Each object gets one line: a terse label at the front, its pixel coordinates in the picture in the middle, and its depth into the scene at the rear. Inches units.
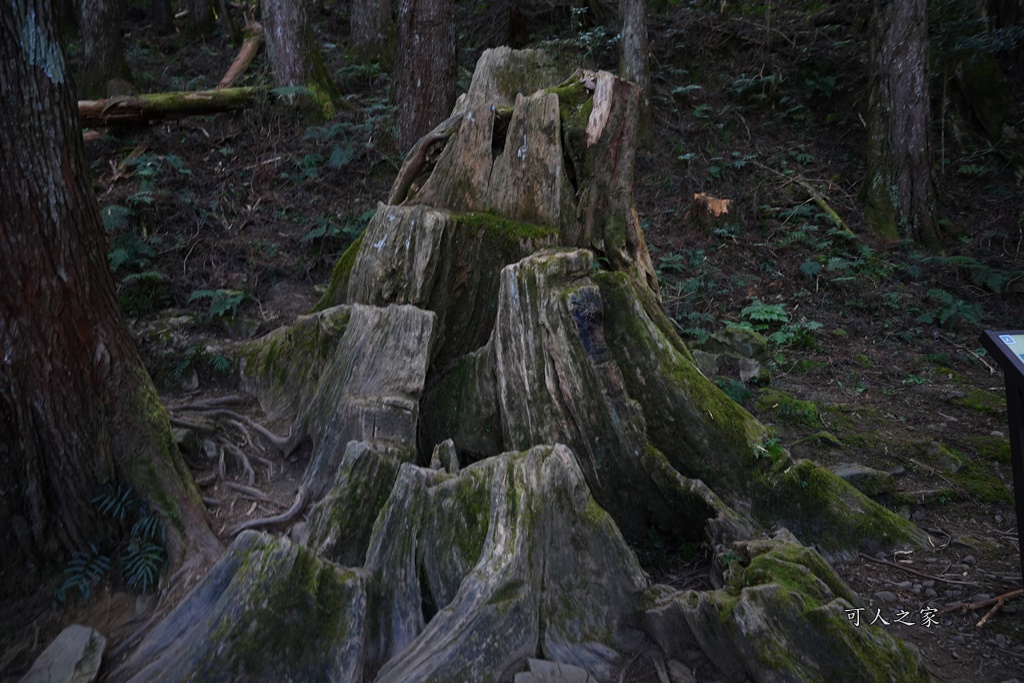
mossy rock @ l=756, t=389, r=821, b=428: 259.6
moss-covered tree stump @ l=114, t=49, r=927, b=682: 124.6
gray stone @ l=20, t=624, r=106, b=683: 120.8
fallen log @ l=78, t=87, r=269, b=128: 405.1
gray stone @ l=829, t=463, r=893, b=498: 206.1
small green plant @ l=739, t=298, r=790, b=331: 360.2
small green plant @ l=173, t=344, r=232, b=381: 224.7
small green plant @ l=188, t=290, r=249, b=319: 267.5
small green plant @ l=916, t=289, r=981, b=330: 365.4
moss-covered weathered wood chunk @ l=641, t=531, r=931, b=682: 120.0
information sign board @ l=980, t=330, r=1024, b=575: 144.9
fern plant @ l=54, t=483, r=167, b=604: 142.5
